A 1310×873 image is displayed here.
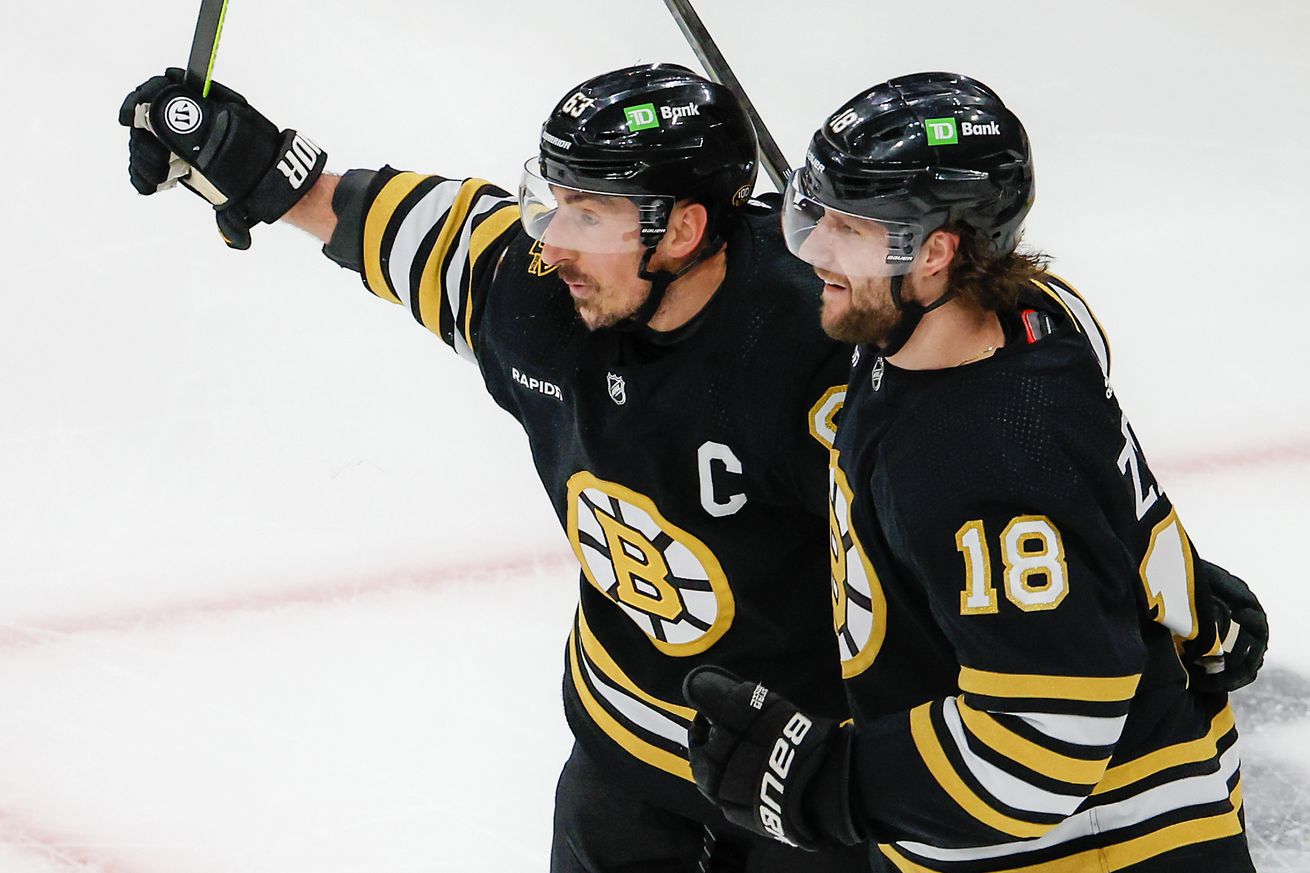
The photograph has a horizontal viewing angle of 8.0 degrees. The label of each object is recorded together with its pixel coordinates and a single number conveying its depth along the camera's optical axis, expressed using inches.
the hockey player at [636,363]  439.1
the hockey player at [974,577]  423.4
